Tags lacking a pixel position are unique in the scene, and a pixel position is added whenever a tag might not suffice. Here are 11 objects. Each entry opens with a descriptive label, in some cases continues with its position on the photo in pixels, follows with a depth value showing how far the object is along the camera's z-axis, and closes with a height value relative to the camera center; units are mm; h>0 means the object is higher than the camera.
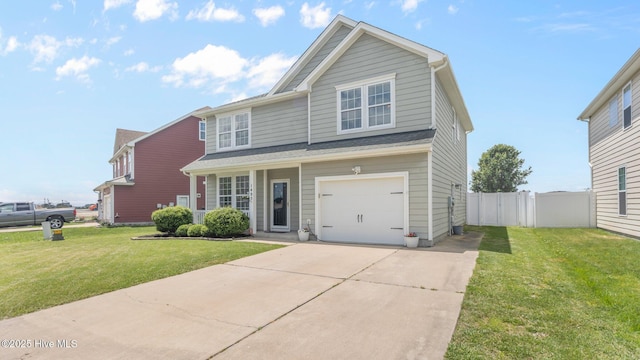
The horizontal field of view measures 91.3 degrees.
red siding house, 20000 +921
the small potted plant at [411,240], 8883 -1490
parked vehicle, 18734 -1626
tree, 31234 +1638
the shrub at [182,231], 12594 -1719
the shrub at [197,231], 12180 -1668
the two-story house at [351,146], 9508 +1489
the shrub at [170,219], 13531 -1323
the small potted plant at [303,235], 10711 -1612
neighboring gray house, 9953 +1355
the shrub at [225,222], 11625 -1259
